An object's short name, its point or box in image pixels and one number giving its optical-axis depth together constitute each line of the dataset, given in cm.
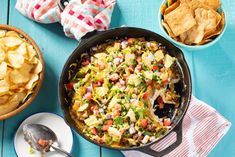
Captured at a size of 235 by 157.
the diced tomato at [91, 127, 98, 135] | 101
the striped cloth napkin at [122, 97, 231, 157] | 107
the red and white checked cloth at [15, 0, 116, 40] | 109
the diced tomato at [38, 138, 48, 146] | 106
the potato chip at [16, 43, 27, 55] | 105
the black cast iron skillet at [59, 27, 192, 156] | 99
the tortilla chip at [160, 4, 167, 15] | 109
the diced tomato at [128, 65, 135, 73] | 103
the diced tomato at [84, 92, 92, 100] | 102
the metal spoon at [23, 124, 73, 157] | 106
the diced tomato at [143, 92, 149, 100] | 101
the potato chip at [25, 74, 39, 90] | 105
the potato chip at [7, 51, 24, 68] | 103
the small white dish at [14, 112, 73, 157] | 108
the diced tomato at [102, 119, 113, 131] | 101
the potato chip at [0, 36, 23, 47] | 106
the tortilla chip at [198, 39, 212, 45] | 108
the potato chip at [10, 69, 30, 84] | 104
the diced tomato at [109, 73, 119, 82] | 103
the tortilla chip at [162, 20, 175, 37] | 108
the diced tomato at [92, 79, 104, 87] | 103
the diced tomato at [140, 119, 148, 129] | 99
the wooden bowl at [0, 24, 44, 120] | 105
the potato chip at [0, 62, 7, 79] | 102
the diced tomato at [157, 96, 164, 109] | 103
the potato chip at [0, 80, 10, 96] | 102
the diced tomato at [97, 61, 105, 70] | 104
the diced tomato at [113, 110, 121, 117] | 100
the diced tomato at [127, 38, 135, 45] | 107
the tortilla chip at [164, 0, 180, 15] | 109
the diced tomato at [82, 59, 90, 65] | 107
